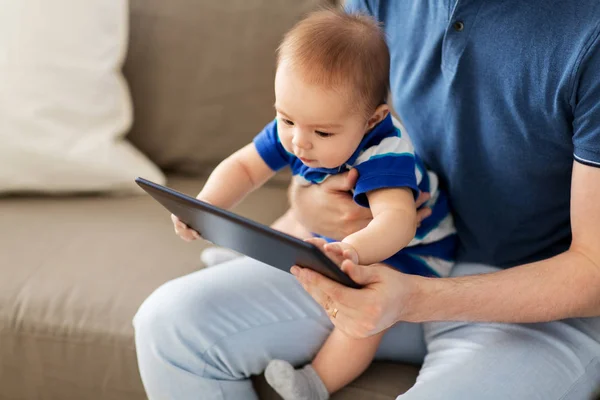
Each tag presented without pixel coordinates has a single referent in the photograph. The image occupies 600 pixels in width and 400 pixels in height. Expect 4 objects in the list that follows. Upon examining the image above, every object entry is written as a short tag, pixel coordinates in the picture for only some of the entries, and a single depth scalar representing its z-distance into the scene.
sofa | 1.28
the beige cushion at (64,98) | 1.58
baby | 0.98
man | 0.99
